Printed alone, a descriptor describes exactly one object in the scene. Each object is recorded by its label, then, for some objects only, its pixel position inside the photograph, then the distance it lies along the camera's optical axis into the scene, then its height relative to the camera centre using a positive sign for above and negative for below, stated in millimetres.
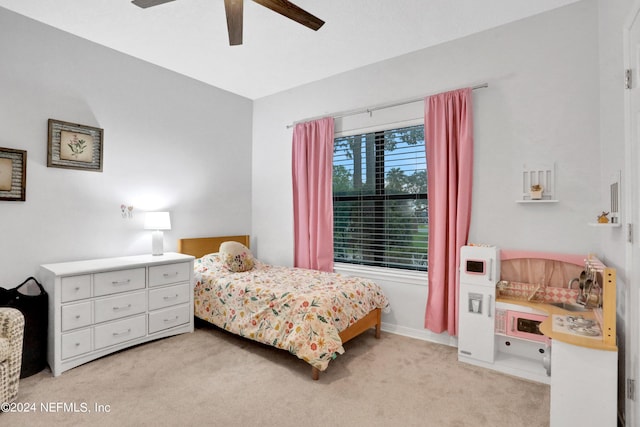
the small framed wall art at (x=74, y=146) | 2928 +606
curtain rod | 2906 +1125
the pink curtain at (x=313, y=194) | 3846 +234
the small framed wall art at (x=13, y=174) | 2656 +304
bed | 2465 -789
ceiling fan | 1985 +1270
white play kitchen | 1688 -653
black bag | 2432 -849
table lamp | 3398 -136
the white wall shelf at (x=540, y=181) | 2607 +277
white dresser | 2518 -778
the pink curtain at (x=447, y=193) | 2926 +192
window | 3406 +169
